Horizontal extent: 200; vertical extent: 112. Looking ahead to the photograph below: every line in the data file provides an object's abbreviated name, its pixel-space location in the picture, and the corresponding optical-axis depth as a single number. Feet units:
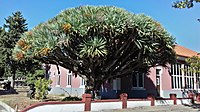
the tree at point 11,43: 61.29
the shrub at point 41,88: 41.70
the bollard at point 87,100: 30.26
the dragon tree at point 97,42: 30.53
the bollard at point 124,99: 34.10
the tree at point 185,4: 28.58
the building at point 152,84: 50.42
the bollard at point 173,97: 41.79
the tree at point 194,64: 36.35
